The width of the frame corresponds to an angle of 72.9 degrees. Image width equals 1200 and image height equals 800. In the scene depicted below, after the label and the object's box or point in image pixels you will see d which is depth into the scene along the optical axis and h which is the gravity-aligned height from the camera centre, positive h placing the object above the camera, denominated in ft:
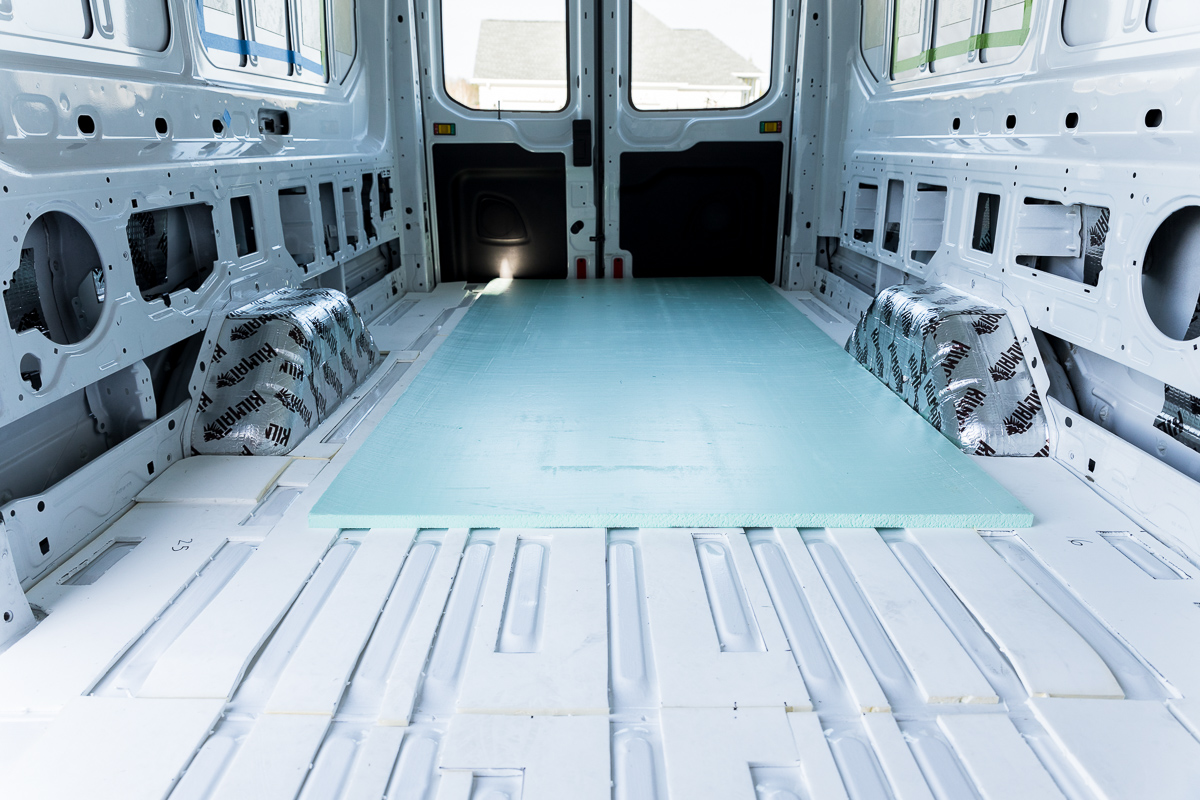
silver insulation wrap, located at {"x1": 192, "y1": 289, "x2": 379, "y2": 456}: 9.68 -2.40
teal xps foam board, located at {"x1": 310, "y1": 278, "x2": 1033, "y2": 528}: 7.97 -3.04
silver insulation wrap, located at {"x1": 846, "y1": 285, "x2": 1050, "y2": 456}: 9.64 -2.38
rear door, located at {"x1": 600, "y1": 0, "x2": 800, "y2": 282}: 19.16 +1.14
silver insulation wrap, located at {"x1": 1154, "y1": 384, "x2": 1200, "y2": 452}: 7.70 -2.23
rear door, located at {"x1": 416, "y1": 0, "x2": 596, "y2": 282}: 19.21 +1.14
